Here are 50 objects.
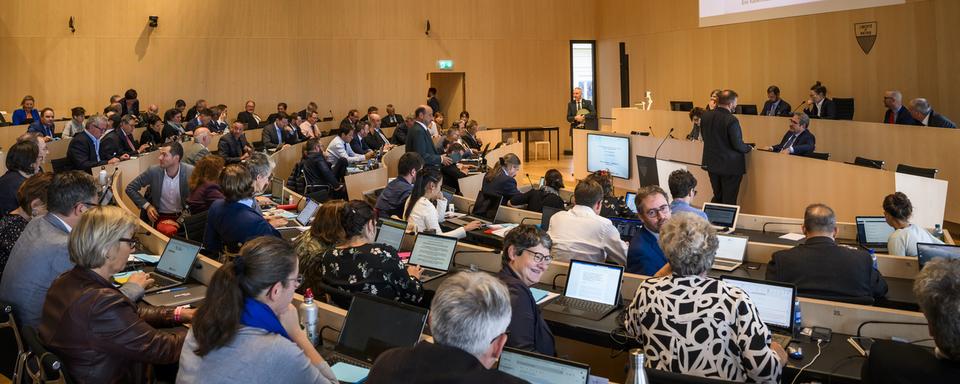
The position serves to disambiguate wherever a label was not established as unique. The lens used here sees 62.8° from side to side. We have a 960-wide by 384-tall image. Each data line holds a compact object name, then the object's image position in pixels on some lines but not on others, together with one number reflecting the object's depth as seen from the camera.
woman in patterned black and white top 2.74
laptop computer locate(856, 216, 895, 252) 5.55
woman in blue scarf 2.45
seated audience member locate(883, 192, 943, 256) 4.83
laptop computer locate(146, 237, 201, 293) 4.60
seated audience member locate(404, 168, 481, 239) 6.08
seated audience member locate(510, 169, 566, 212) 7.32
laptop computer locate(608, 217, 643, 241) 5.79
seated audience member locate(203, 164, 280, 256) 5.01
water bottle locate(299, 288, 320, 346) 3.44
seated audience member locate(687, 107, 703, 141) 11.63
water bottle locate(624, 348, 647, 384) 2.33
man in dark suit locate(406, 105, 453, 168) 10.20
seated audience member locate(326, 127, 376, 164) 11.47
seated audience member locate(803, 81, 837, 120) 11.13
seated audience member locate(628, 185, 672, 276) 4.49
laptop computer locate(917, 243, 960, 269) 4.34
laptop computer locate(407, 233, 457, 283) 4.88
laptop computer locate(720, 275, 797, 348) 3.48
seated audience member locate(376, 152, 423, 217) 7.16
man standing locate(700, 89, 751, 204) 9.02
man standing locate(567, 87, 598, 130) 15.58
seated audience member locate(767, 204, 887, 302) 3.97
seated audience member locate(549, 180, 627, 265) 4.95
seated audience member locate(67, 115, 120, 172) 8.91
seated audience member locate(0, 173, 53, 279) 4.46
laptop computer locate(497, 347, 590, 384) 2.44
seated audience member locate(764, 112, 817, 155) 9.34
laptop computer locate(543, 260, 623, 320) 4.02
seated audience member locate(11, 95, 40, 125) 12.81
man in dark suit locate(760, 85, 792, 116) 12.16
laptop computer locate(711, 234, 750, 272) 5.07
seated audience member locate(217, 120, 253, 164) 11.38
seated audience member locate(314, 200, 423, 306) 3.77
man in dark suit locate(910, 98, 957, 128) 8.59
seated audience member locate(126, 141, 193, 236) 6.78
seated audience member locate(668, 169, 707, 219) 5.44
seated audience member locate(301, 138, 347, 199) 9.69
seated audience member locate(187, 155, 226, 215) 6.23
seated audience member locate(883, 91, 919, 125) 9.48
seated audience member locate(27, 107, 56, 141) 11.93
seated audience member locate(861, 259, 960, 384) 2.29
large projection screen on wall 11.97
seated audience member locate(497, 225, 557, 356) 3.12
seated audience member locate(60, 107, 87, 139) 12.02
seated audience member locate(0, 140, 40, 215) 5.71
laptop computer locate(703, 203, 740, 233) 6.21
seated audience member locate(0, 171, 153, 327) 3.61
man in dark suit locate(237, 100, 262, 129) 15.09
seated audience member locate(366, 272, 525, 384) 2.04
